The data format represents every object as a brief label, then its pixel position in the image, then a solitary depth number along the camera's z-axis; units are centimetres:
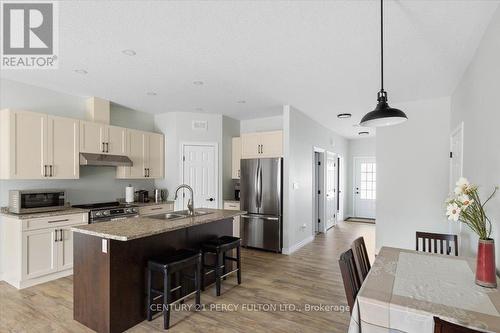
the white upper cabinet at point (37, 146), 333
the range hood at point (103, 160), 401
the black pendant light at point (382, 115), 193
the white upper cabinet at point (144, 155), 479
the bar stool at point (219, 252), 311
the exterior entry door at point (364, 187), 863
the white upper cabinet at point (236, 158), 580
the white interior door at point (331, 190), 714
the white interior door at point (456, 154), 337
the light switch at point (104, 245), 234
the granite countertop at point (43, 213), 328
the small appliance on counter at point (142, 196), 504
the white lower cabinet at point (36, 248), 325
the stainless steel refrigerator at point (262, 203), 486
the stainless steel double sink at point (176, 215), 322
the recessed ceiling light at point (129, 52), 271
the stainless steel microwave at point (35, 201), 337
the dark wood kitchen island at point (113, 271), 233
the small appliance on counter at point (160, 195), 518
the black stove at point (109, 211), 389
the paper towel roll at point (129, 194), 474
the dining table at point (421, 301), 136
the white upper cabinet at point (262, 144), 509
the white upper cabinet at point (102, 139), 409
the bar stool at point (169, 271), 242
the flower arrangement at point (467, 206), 170
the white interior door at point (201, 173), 536
